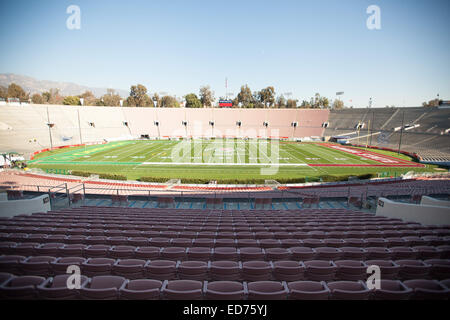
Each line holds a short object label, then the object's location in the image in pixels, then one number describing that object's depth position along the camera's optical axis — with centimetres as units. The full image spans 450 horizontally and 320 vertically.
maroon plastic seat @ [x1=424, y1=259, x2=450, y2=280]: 428
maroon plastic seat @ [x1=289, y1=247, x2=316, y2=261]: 516
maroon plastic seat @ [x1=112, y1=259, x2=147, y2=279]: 416
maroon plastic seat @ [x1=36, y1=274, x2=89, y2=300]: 315
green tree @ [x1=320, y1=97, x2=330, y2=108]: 12711
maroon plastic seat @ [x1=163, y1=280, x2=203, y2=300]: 324
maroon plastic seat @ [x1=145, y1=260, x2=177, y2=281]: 414
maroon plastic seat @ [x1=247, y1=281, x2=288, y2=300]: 324
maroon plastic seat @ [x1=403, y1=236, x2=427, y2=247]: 632
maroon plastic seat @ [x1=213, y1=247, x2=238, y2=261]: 497
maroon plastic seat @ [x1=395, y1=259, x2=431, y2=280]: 429
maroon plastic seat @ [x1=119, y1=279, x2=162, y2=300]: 319
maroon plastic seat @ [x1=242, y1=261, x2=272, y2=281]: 419
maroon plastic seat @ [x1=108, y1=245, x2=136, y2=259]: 512
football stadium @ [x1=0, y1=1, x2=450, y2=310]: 362
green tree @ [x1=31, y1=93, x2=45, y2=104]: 11255
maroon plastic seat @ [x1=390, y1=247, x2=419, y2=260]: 533
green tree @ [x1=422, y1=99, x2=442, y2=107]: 12154
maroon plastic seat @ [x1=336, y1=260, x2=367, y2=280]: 417
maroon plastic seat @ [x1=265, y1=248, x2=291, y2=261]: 511
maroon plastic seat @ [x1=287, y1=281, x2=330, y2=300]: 324
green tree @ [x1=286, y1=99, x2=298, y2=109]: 13138
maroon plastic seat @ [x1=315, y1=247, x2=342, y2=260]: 524
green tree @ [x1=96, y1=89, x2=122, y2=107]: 12173
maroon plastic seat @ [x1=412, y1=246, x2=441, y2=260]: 533
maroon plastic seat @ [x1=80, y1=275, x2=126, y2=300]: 321
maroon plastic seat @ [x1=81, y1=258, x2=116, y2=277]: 423
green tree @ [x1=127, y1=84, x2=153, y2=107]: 11888
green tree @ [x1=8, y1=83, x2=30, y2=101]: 9744
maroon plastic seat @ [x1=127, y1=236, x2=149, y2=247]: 593
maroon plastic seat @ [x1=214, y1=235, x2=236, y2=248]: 595
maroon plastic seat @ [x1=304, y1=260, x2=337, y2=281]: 418
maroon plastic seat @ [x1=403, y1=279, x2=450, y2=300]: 323
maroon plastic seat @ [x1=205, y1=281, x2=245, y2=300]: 335
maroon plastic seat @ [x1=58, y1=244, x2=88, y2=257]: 518
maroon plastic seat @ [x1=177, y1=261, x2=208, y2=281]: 415
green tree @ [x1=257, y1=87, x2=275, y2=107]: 11838
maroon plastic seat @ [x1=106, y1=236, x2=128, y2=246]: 602
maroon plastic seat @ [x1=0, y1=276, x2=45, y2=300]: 308
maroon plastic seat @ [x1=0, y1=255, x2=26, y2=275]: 419
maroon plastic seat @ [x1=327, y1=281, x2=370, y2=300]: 325
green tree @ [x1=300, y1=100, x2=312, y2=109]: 13452
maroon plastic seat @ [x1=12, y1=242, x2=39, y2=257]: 516
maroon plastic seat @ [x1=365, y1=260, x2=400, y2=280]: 425
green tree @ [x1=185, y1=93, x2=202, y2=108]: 10700
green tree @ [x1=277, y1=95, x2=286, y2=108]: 13798
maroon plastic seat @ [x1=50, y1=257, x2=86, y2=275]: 424
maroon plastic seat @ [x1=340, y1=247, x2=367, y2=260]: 530
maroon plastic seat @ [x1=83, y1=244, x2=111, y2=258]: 516
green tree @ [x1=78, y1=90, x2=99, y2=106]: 11531
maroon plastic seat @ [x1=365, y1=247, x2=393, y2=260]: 529
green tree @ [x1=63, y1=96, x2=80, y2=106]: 9919
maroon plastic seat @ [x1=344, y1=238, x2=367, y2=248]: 626
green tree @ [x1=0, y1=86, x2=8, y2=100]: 9756
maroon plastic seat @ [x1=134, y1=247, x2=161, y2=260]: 507
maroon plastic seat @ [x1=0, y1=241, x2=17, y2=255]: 525
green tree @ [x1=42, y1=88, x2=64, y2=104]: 11788
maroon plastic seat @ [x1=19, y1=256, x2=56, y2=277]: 419
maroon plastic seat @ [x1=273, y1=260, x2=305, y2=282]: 416
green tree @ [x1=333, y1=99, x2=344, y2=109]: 16338
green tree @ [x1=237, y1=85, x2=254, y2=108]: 12312
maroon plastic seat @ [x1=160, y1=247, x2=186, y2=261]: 503
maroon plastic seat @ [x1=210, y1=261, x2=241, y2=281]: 414
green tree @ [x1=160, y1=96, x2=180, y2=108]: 13562
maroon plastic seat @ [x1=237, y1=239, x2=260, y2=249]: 599
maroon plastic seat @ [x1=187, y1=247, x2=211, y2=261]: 500
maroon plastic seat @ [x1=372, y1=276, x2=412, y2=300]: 326
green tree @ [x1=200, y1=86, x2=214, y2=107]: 12281
